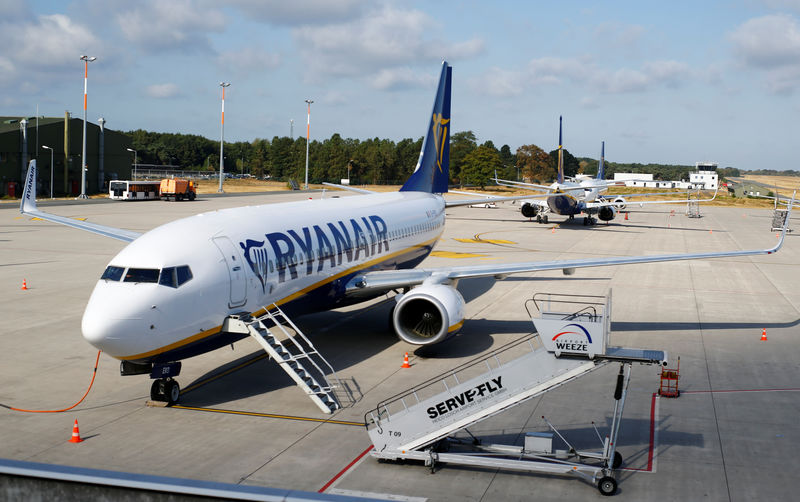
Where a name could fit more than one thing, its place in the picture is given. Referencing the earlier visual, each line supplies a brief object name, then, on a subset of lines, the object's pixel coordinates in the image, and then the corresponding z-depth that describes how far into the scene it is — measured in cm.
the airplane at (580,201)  6744
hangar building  8619
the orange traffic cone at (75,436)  1416
